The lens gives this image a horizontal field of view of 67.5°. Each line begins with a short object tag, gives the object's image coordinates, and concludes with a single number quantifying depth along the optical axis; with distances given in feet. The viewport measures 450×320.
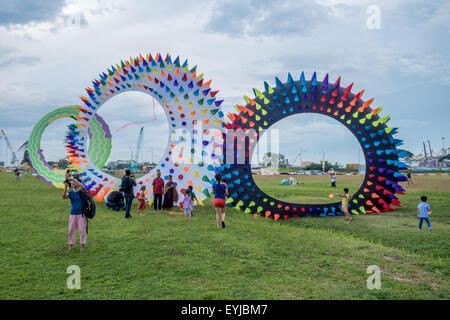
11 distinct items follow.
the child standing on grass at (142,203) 37.59
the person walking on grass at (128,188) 34.91
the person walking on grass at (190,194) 33.24
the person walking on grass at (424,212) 27.81
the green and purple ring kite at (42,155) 71.00
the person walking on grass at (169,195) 40.34
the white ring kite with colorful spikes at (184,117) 40.16
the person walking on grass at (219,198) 28.99
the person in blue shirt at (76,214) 21.48
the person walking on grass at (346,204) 32.91
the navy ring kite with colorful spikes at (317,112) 35.55
